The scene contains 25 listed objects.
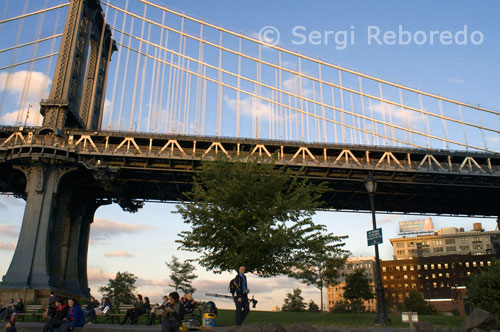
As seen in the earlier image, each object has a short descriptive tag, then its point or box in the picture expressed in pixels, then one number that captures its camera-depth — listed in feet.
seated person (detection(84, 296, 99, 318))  61.00
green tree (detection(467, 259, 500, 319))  53.98
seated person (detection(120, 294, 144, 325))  58.23
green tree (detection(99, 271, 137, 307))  267.18
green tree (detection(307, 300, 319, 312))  242.78
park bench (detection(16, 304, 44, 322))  64.61
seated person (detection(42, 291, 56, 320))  49.94
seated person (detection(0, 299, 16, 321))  62.25
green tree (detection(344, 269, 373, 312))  190.60
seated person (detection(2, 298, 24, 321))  62.62
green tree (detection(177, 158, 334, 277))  69.77
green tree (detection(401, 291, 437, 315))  293.02
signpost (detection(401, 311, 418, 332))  31.68
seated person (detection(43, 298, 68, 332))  41.09
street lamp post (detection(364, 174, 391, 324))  51.99
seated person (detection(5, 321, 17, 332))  38.81
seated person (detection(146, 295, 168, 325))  53.22
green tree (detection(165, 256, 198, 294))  225.97
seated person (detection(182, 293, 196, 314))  56.89
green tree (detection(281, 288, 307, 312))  266.98
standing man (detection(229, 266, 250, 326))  45.24
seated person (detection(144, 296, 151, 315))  62.26
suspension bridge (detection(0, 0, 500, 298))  122.93
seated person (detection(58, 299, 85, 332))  40.04
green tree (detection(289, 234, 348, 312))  72.13
